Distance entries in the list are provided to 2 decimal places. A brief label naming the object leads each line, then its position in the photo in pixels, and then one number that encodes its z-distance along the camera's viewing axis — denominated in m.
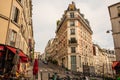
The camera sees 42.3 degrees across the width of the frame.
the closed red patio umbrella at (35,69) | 12.68
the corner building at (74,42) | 45.66
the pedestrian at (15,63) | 11.35
